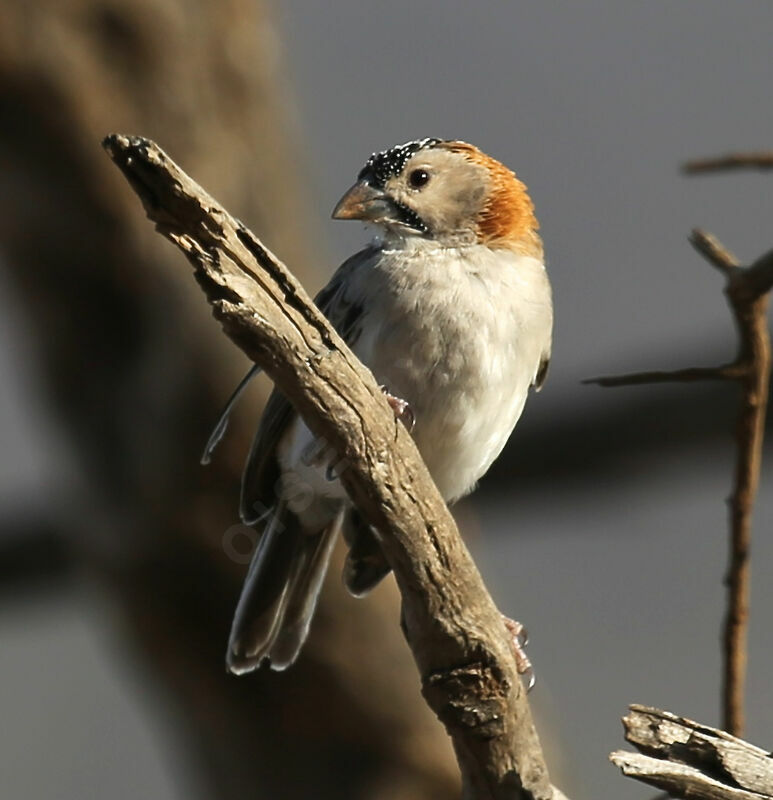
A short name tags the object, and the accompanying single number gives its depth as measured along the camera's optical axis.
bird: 6.39
